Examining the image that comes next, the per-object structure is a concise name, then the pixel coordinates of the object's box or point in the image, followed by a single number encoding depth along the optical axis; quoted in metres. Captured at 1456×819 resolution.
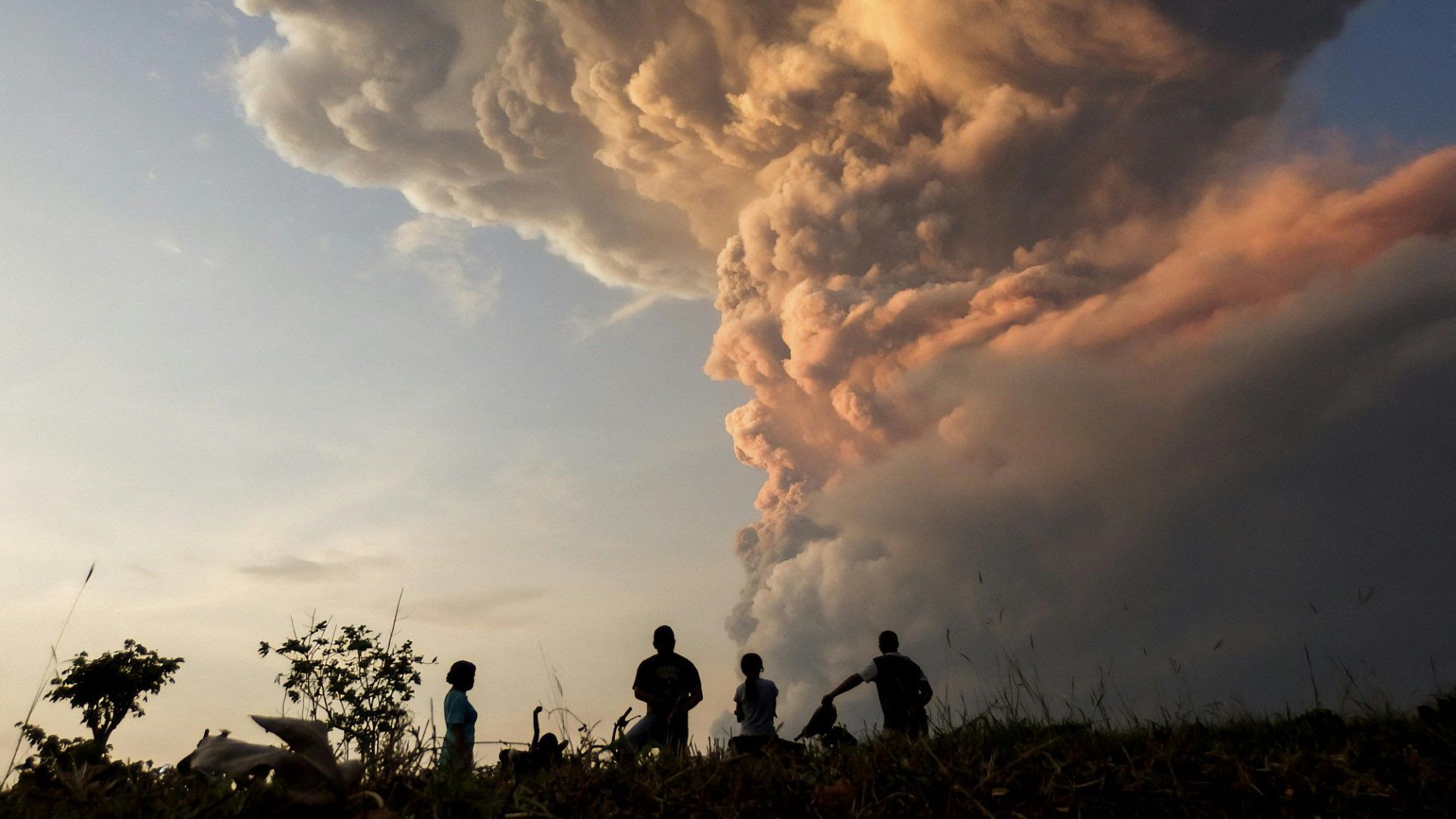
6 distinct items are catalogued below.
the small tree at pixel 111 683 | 25.97
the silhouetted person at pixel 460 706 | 7.95
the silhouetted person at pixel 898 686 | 9.25
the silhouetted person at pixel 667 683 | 8.23
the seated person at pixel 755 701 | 8.65
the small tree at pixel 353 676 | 16.83
